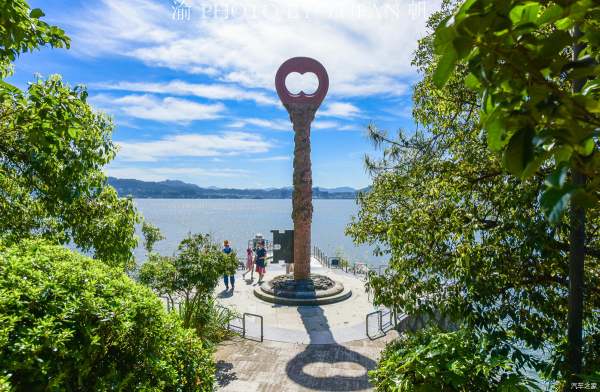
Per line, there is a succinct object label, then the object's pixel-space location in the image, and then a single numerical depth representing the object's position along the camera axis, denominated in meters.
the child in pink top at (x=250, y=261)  18.57
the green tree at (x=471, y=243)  4.48
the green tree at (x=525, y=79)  1.17
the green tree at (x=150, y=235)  17.80
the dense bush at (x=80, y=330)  2.91
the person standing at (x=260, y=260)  17.14
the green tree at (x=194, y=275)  9.69
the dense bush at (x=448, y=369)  3.54
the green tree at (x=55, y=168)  5.30
